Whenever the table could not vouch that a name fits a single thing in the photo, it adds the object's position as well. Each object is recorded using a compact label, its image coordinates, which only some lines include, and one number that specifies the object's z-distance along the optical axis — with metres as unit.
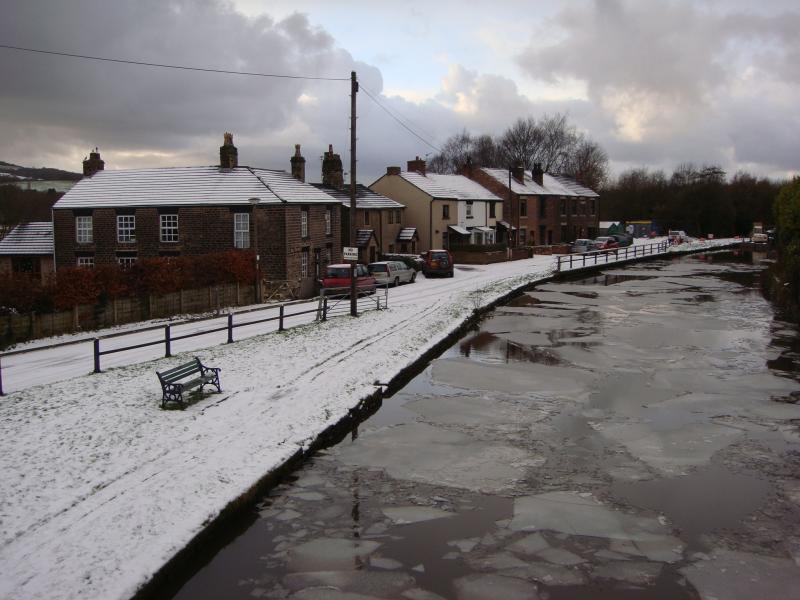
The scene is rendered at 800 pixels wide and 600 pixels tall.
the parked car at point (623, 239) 81.20
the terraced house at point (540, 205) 70.50
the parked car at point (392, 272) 40.41
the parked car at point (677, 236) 86.90
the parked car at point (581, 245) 68.00
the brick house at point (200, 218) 37.88
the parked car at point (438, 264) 46.31
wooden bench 14.02
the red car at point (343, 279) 35.22
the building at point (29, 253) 42.69
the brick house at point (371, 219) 51.45
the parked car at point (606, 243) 72.06
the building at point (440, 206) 59.84
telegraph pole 26.30
